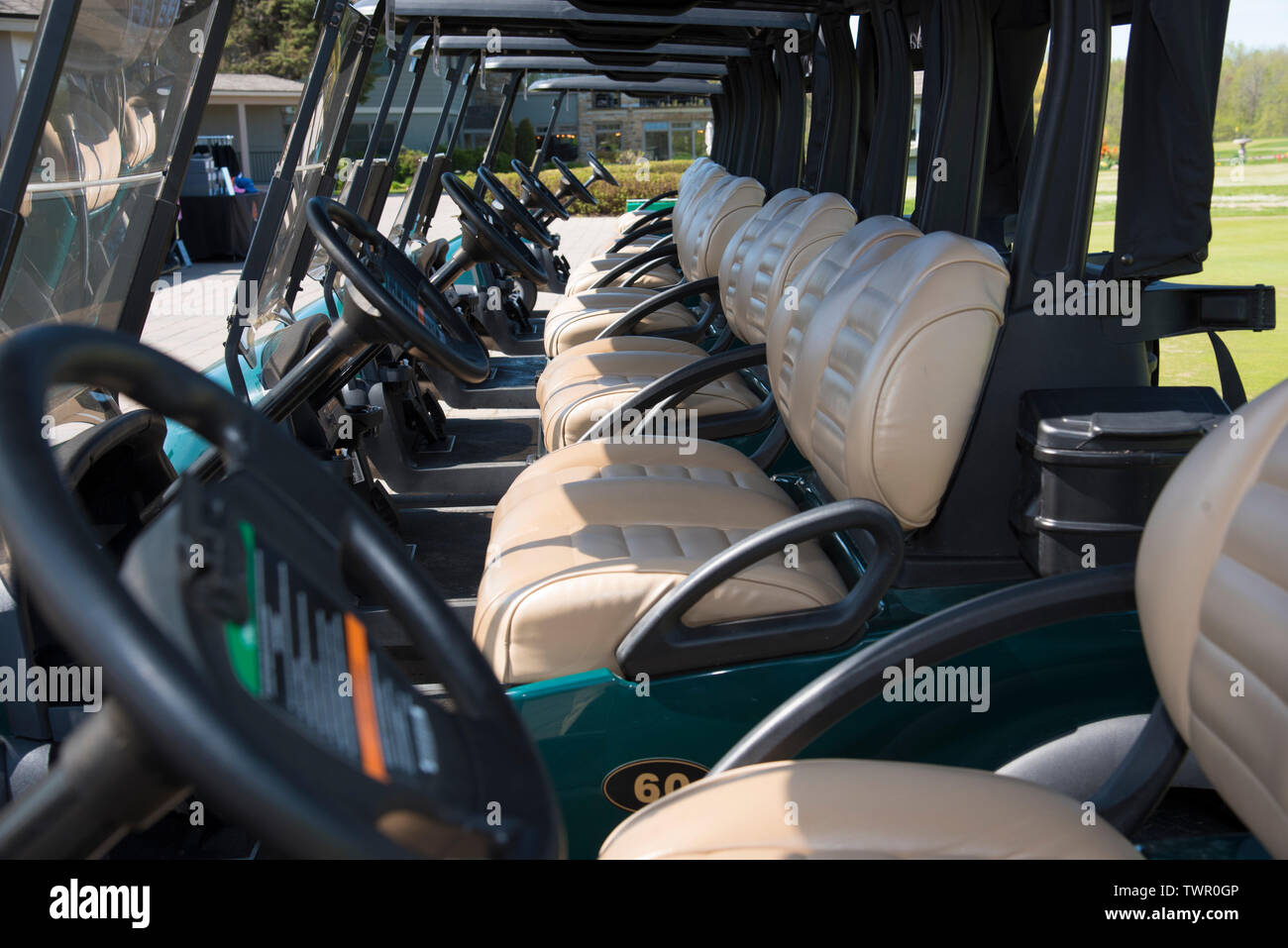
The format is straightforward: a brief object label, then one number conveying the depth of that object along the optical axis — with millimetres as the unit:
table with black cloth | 12844
